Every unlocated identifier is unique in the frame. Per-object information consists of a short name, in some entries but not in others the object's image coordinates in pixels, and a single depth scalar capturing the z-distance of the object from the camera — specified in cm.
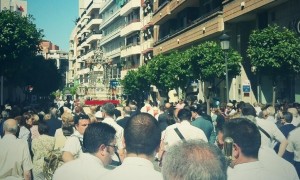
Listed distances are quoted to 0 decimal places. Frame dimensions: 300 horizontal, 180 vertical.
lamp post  1786
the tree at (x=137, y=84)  4472
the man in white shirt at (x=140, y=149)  363
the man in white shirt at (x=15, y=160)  641
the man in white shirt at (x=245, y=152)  399
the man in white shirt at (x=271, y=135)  745
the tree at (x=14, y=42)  3909
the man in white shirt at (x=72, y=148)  602
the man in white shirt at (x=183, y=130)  812
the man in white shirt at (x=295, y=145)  795
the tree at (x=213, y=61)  2447
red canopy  2683
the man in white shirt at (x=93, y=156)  440
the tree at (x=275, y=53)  1831
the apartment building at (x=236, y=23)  2191
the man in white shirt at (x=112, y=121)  757
